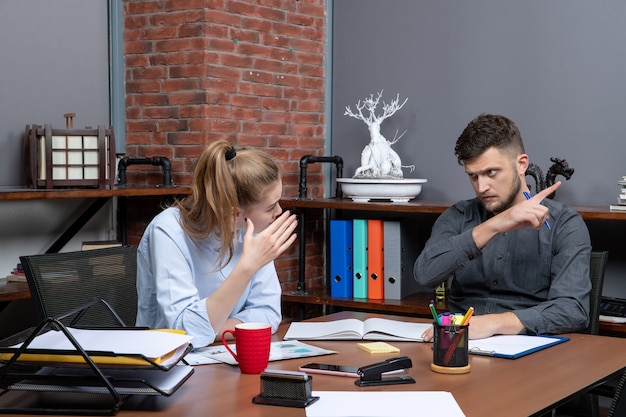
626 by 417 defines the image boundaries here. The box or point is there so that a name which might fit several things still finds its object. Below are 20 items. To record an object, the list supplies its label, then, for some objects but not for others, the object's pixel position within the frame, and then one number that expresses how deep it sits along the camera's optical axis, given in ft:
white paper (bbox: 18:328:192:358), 5.10
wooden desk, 5.02
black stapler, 5.63
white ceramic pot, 12.02
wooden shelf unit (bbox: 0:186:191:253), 9.78
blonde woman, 6.63
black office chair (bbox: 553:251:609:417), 7.93
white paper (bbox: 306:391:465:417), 4.92
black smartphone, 5.82
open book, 7.01
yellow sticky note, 6.59
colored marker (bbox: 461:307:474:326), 6.00
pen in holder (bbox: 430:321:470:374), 5.89
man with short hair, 7.96
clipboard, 6.41
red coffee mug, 5.76
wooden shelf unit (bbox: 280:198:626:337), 11.14
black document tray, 4.90
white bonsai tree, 12.29
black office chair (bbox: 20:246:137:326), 7.02
